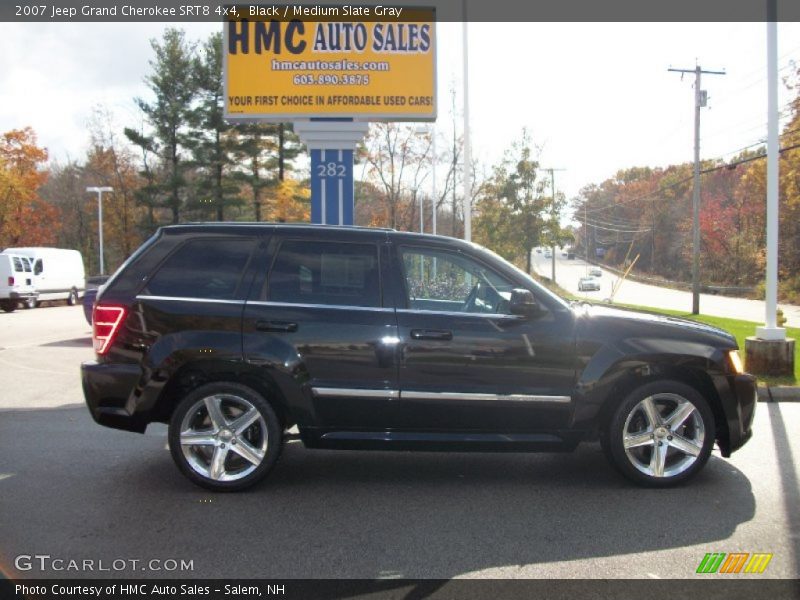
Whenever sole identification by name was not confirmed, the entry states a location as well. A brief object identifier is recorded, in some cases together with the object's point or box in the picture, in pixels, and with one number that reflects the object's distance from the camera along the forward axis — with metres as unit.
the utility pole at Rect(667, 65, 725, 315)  30.97
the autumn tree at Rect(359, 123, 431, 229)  45.88
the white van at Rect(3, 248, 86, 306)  29.06
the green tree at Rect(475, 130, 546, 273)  35.00
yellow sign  12.47
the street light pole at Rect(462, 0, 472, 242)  16.21
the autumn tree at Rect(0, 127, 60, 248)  46.31
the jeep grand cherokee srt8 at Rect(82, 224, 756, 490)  4.65
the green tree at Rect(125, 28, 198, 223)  40.69
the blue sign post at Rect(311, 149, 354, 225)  12.57
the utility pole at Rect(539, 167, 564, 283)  35.72
